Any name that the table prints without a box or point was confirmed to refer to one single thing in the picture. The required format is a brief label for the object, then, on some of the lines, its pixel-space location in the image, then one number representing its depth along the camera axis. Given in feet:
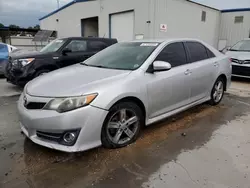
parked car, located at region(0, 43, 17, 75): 28.14
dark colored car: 19.62
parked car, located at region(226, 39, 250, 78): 26.11
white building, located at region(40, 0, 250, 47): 38.45
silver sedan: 8.46
